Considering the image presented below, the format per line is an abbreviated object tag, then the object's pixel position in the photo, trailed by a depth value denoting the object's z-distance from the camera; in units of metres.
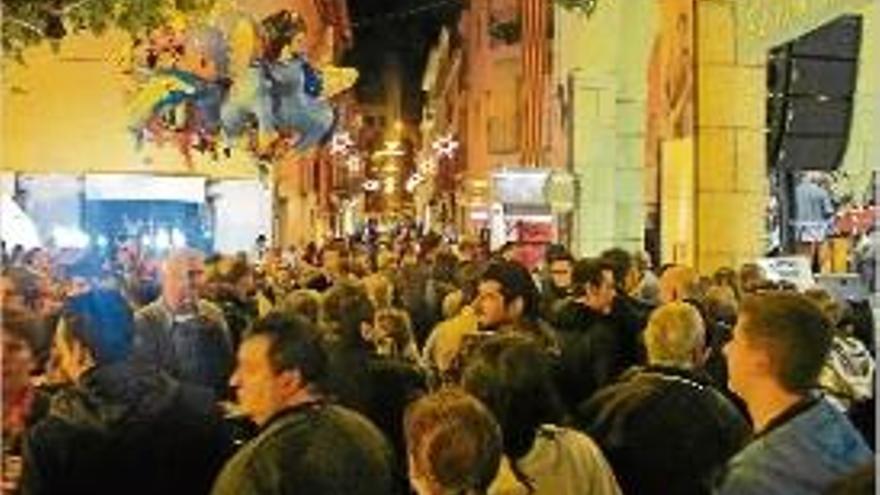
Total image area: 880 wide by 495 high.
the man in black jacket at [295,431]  3.40
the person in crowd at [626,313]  5.82
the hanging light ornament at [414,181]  43.75
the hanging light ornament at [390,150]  42.71
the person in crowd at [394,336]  5.51
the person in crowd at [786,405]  3.10
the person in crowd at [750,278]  6.80
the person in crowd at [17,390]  3.45
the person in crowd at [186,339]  4.83
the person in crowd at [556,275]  7.29
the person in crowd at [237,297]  6.93
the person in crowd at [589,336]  5.40
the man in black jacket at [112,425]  3.84
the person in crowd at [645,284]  7.52
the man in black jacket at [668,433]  4.10
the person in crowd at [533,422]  3.39
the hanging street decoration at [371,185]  40.47
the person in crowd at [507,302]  5.48
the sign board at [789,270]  8.27
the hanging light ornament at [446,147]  36.28
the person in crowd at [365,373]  4.90
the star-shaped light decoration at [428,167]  41.59
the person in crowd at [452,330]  5.21
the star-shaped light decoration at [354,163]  32.49
